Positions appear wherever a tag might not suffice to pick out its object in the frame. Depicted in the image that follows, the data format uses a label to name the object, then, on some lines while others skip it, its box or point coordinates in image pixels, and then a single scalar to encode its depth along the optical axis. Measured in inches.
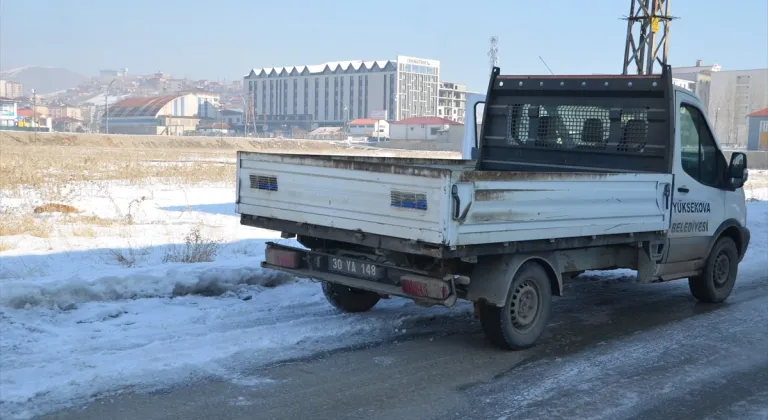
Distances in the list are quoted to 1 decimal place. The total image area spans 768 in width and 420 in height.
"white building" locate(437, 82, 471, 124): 7224.4
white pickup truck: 243.9
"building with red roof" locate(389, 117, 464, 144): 4463.1
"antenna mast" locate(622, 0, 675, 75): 831.7
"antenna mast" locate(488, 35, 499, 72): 3031.5
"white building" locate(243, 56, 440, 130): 6939.0
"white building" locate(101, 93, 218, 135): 6486.2
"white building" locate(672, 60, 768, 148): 4638.5
